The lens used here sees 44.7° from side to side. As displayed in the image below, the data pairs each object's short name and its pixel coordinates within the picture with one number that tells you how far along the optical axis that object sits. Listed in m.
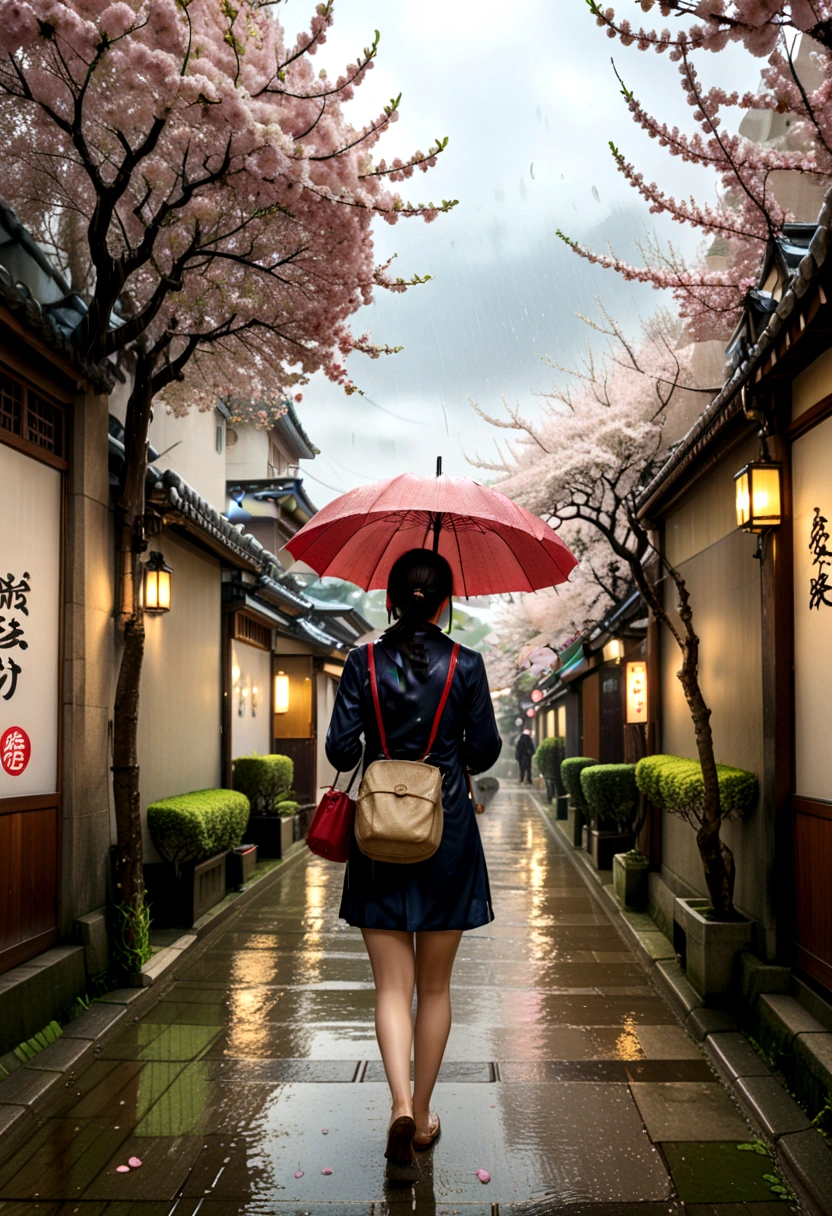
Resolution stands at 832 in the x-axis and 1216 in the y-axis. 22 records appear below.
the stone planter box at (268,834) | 15.18
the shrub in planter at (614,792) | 13.18
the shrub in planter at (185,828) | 9.55
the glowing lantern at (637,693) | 12.07
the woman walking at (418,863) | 4.33
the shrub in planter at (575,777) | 17.38
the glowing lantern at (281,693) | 19.15
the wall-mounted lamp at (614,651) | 16.21
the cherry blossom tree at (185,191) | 5.97
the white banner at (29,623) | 6.36
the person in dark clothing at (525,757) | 42.05
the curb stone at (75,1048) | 5.01
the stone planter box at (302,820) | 18.19
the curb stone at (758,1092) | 4.28
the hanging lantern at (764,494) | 6.41
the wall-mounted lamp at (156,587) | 9.17
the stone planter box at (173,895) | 9.67
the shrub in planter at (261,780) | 15.00
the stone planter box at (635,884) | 10.77
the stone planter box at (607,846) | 13.94
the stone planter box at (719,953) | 6.67
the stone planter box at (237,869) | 12.30
